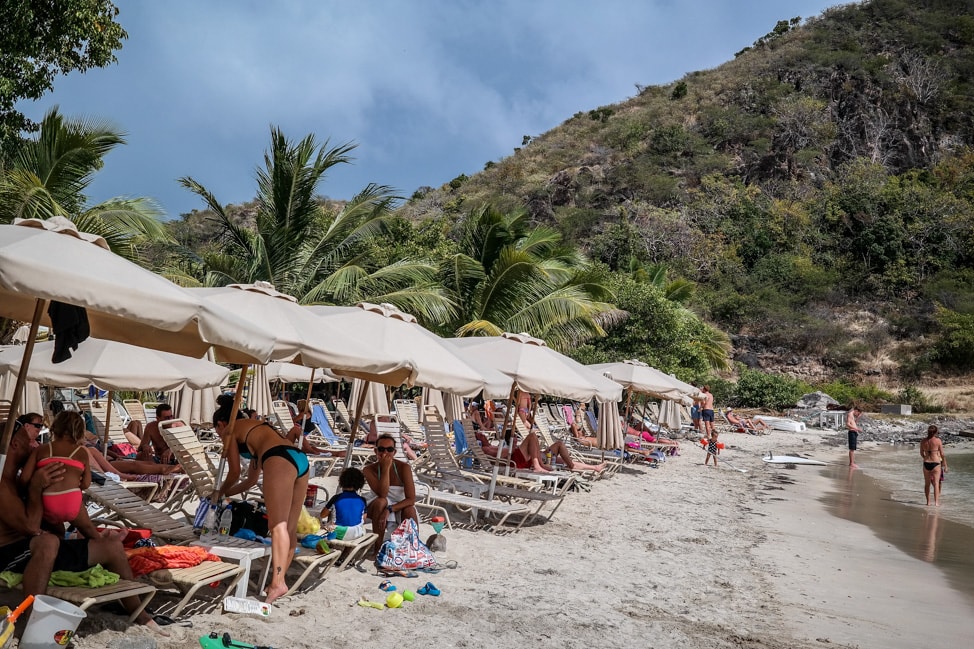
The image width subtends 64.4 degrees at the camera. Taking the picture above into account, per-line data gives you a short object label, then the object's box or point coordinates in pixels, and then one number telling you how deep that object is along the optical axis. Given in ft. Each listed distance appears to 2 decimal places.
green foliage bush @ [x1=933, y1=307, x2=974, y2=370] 129.29
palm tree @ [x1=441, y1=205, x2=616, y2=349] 57.88
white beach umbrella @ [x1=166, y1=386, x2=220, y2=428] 38.04
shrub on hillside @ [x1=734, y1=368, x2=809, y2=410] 111.24
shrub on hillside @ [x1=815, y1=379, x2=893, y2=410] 121.70
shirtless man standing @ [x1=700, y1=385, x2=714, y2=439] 67.62
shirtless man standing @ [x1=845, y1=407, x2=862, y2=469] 64.34
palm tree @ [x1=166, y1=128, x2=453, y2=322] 51.37
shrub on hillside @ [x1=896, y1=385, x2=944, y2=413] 123.24
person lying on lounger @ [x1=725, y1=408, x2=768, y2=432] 90.58
